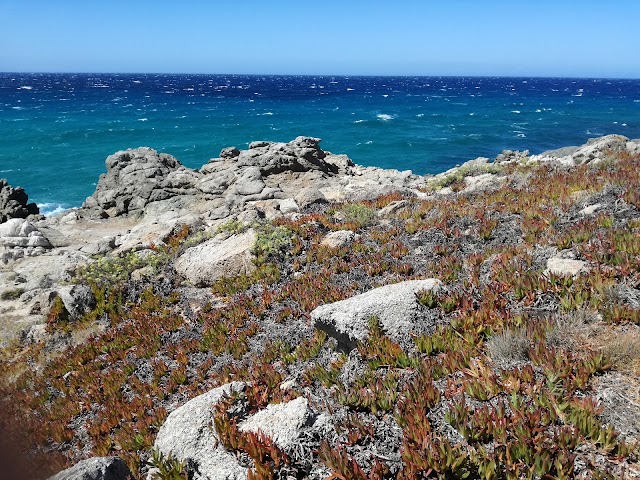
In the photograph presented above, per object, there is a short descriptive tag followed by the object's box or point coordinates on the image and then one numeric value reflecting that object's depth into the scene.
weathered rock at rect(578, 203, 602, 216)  10.58
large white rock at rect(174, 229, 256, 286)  12.19
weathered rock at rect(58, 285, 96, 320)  11.93
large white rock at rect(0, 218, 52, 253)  21.09
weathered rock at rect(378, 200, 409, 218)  14.77
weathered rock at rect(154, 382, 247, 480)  5.00
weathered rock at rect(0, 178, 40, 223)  29.44
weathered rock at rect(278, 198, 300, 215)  17.91
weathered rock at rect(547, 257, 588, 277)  7.54
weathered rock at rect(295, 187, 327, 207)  18.75
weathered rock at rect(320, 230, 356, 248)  12.25
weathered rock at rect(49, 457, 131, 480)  4.85
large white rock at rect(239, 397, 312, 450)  5.02
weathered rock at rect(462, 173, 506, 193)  16.56
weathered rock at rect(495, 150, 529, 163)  36.98
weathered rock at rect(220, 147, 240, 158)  36.75
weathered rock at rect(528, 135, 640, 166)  19.38
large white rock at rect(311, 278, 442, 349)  7.01
